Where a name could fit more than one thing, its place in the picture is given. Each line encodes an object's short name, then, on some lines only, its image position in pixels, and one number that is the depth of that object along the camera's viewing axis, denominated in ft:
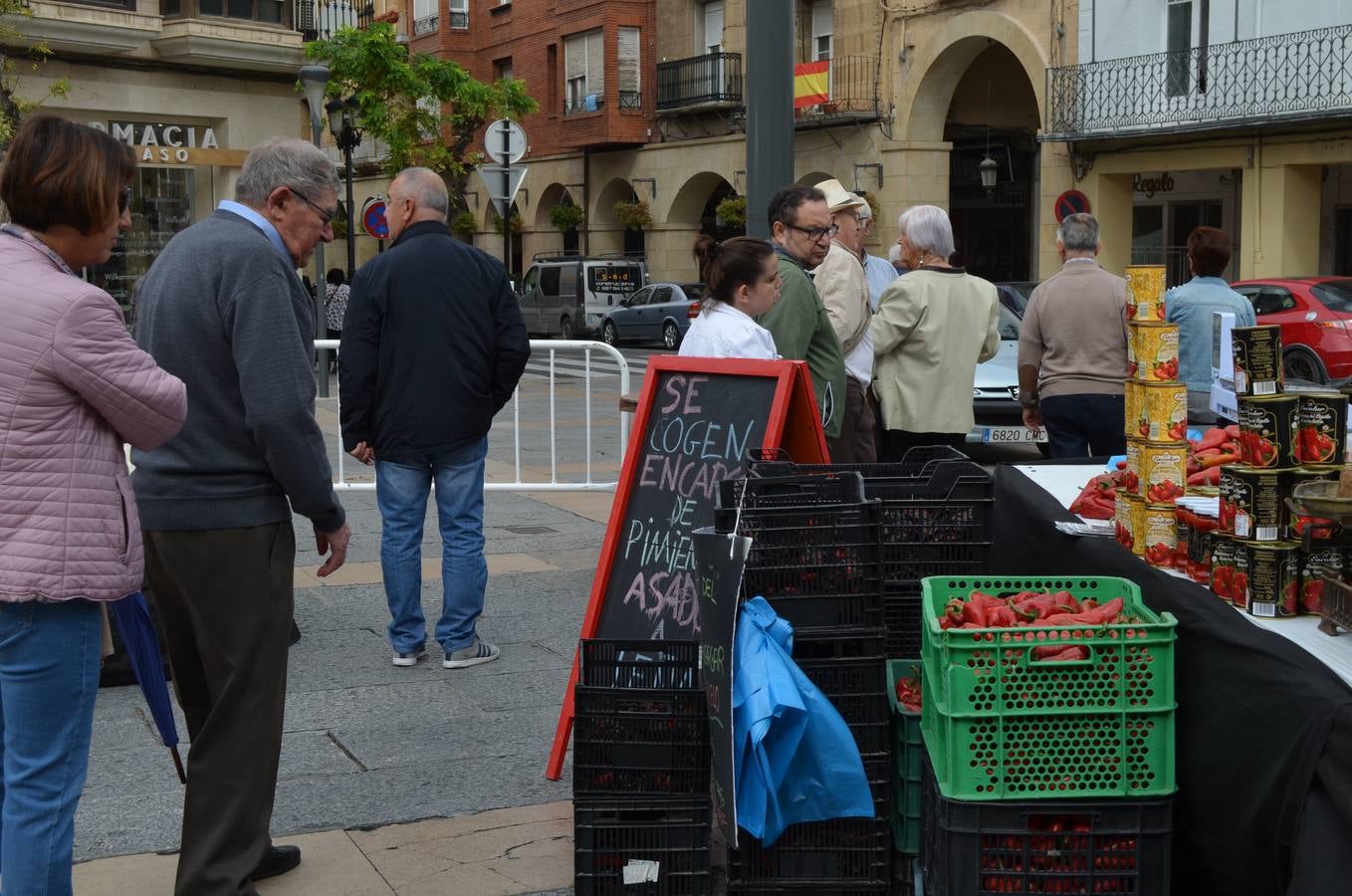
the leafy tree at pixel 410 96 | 97.96
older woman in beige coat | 23.44
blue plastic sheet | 11.67
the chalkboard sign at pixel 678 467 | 16.51
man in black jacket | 20.66
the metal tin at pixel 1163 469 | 13.30
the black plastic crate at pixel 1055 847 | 10.71
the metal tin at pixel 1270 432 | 11.75
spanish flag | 105.60
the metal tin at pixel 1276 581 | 11.47
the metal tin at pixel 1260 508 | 11.59
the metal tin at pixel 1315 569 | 11.40
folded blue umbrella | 11.94
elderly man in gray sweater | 12.71
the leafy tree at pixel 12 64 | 55.57
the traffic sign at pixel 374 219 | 69.56
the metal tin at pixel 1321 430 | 11.84
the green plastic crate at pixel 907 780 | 12.58
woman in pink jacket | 11.00
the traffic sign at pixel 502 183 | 58.95
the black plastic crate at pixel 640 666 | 12.87
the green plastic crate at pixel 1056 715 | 10.69
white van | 121.08
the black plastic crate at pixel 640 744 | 12.66
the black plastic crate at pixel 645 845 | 12.62
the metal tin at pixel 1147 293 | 14.10
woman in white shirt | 18.02
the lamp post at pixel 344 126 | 78.07
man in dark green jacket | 20.21
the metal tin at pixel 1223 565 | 11.92
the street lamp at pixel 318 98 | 69.46
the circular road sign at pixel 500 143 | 58.18
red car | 61.36
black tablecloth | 9.62
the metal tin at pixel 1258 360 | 12.03
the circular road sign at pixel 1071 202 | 79.00
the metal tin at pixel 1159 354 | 13.83
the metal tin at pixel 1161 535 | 13.16
